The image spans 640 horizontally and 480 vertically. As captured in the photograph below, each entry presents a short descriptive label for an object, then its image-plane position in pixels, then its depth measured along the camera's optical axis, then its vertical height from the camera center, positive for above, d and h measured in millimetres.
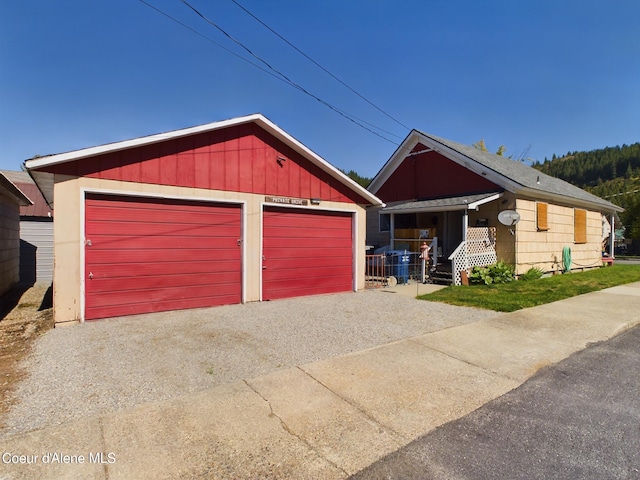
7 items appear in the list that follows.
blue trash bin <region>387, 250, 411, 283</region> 11477 -728
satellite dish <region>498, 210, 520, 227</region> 11461 +865
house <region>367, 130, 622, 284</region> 11852 +1269
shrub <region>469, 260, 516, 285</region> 11266 -1057
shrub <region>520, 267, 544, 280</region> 12078 -1135
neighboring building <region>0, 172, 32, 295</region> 9016 +303
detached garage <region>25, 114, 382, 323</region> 5992 +463
